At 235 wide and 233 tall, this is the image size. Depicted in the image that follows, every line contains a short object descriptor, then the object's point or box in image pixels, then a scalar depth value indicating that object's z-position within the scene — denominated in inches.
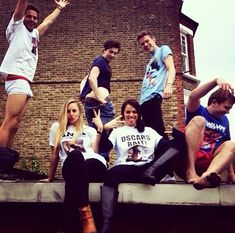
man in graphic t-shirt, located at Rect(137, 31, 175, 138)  158.5
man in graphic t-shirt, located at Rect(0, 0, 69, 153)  138.0
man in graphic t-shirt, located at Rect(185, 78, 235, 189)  119.2
